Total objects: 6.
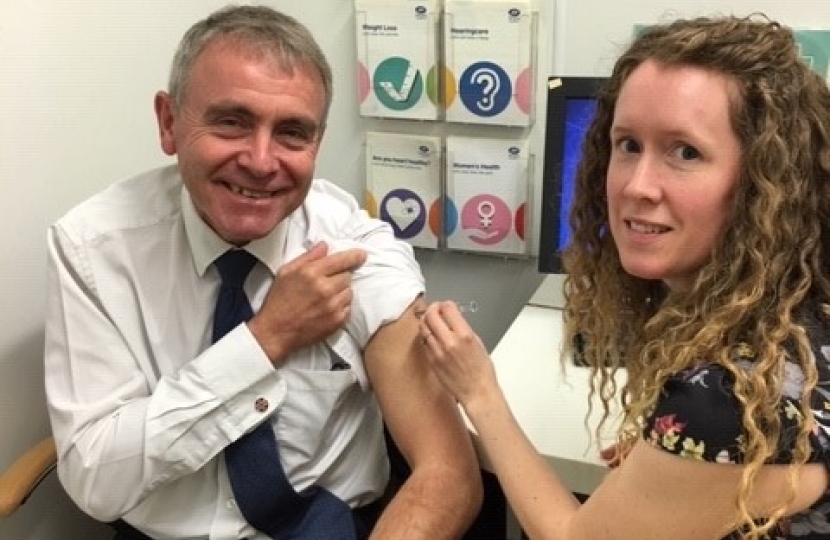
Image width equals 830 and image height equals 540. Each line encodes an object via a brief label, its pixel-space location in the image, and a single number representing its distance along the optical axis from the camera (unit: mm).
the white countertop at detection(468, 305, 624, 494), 1418
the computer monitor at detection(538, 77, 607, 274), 1765
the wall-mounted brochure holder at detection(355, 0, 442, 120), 2096
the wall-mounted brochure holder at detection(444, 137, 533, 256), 2129
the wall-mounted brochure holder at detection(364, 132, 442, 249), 2207
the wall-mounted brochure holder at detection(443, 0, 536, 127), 2021
